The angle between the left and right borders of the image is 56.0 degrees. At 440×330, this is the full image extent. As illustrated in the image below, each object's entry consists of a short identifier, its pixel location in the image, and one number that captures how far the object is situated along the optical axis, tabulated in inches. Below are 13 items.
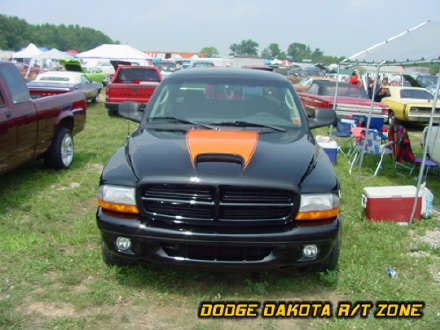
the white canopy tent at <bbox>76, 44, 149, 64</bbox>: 981.2
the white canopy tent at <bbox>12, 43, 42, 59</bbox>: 1291.8
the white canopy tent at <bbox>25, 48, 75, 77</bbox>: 1086.6
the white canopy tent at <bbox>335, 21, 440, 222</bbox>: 232.2
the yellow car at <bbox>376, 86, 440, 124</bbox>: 477.1
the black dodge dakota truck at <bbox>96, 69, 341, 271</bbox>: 114.6
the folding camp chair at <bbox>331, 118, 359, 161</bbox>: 351.6
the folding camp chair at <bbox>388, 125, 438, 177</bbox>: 272.8
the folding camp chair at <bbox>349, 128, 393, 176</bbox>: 280.7
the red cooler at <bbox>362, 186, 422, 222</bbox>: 193.0
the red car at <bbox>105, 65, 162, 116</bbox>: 483.2
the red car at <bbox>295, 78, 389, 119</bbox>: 386.6
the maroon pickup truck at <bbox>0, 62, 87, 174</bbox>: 200.1
